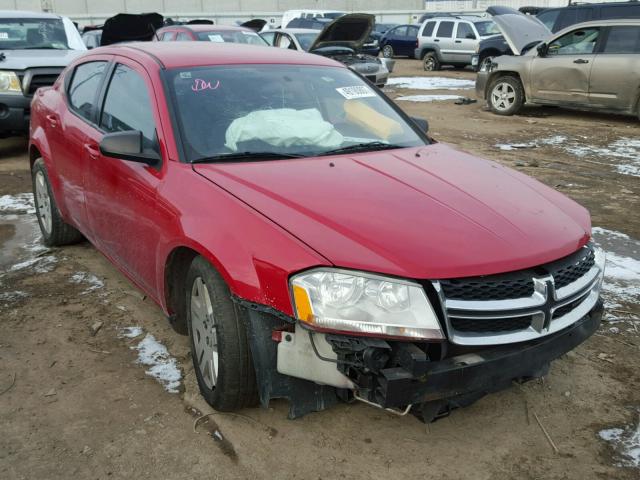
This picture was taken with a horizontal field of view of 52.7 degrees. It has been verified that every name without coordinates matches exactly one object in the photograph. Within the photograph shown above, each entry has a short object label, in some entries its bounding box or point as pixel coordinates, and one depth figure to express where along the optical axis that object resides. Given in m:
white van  31.86
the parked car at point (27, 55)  8.22
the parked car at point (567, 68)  10.98
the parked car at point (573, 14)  13.86
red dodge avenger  2.39
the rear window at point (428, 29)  22.63
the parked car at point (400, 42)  27.39
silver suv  21.69
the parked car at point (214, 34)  11.59
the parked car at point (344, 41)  11.72
